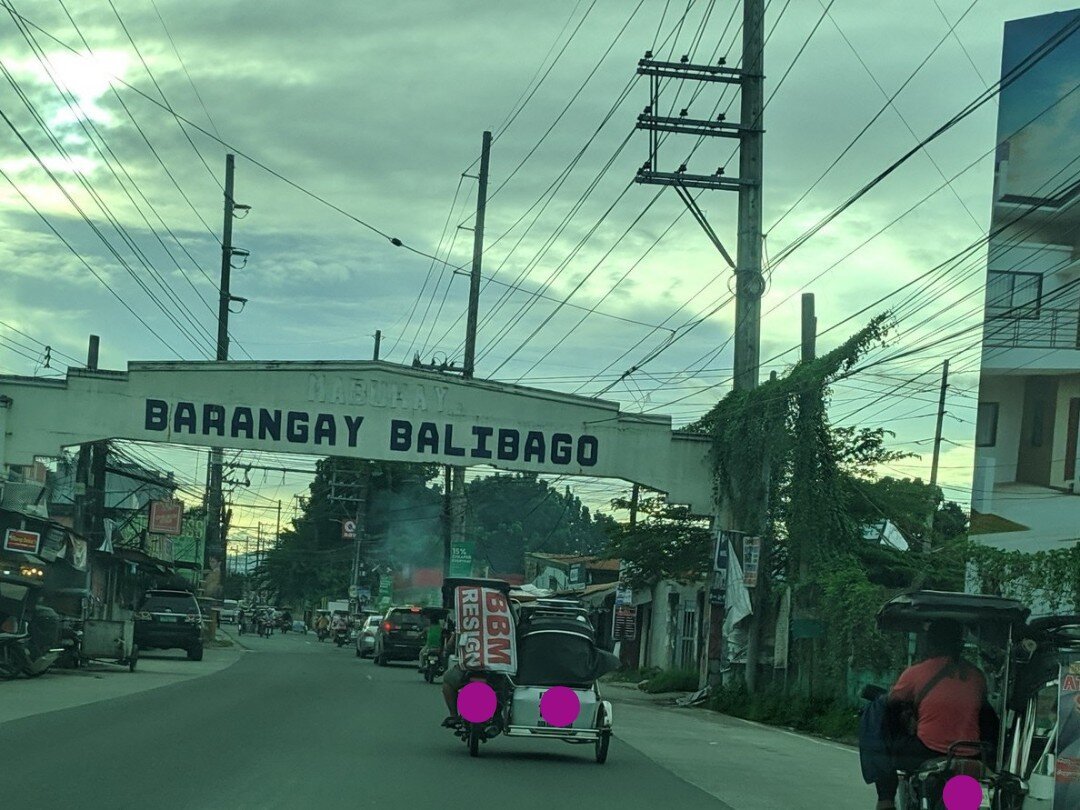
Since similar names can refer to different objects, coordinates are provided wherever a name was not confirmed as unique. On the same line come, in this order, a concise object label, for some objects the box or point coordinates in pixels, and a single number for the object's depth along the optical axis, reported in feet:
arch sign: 89.30
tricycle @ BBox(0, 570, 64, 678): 80.84
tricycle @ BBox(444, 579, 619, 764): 49.83
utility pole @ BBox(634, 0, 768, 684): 84.69
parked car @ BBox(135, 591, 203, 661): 125.39
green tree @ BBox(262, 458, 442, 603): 291.17
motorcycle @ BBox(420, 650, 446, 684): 105.50
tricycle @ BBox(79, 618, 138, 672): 95.96
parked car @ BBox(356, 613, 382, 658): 163.22
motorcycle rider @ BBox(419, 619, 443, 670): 107.04
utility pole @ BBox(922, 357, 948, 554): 119.65
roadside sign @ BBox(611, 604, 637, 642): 157.69
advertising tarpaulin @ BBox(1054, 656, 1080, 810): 24.18
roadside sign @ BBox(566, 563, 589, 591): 215.24
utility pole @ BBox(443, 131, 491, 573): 146.61
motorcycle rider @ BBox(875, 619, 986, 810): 29.32
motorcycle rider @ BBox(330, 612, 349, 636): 246.84
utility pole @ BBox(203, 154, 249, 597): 157.17
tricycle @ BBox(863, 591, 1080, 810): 27.07
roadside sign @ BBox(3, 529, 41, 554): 82.84
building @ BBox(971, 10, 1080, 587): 78.48
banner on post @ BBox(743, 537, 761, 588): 89.45
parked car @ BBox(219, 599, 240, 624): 369.22
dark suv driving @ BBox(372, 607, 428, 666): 135.95
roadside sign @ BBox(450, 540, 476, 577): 158.10
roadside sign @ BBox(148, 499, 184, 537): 163.53
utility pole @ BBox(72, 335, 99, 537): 130.82
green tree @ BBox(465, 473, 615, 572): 304.09
